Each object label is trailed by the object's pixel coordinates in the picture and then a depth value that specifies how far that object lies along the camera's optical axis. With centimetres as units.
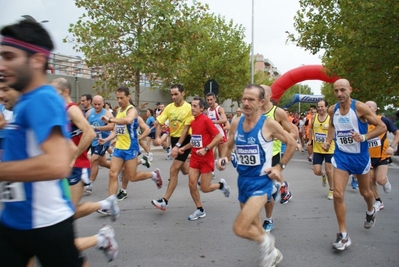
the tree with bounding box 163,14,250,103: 3669
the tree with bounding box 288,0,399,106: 1356
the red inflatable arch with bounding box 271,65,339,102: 2628
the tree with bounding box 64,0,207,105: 1973
